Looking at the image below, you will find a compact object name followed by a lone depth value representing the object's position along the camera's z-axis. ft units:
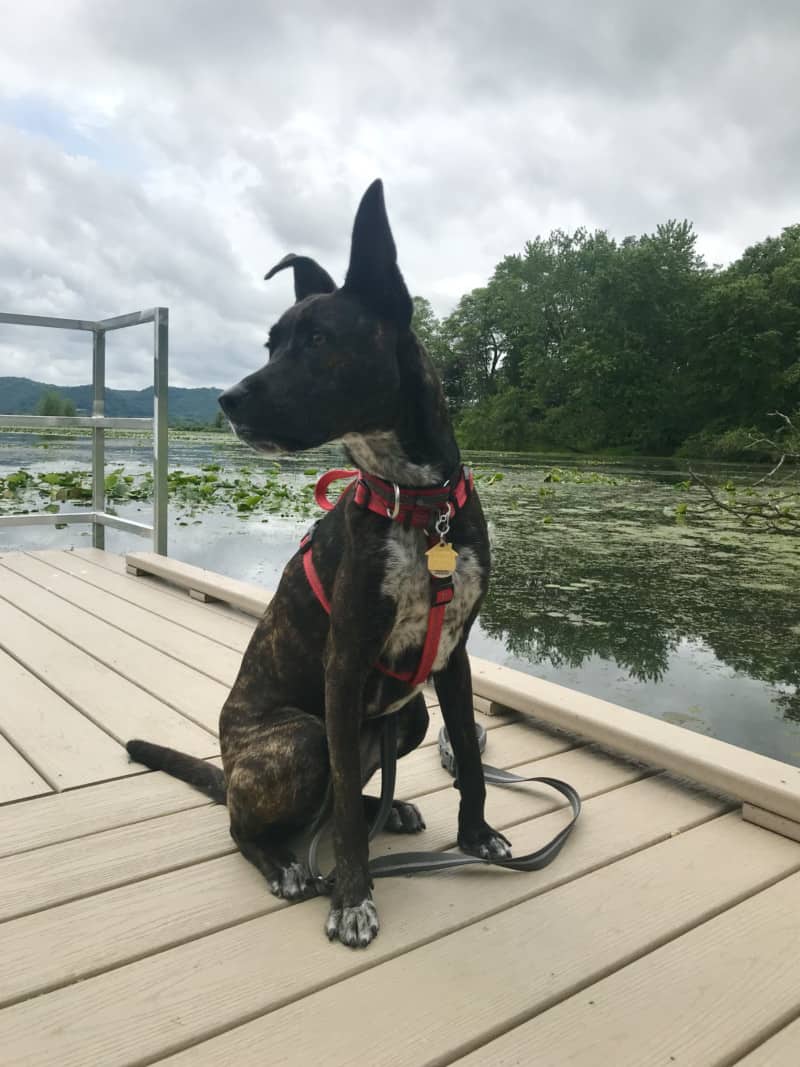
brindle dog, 4.56
